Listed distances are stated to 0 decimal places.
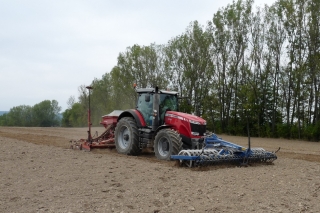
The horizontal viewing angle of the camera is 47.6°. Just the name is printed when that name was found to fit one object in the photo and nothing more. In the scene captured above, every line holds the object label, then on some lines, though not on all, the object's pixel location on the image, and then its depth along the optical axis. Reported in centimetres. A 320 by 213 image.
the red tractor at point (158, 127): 1044
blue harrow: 896
